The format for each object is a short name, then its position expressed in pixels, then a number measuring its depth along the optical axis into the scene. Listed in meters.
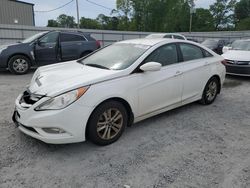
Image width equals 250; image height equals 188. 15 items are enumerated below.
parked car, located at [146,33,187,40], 11.05
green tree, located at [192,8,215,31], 51.21
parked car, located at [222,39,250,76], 6.38
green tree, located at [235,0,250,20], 57.42
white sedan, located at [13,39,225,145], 2.43
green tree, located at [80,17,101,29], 53.65
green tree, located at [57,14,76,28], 57.77
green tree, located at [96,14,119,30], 51.21
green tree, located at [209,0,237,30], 53.25
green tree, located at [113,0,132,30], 48.64
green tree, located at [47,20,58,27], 53.65
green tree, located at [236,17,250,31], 48.60
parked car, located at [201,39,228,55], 13.53
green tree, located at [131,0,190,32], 47.21
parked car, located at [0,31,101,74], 6.63
